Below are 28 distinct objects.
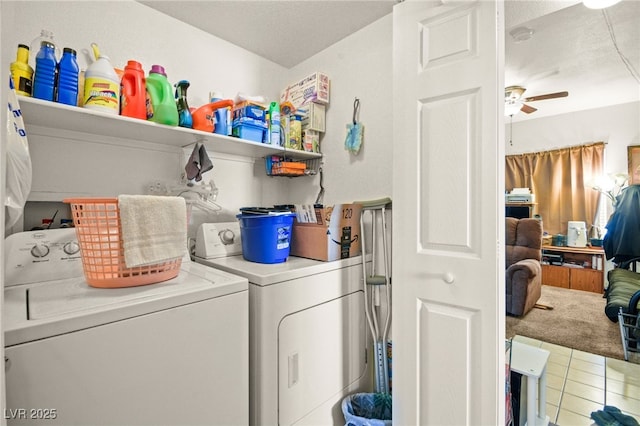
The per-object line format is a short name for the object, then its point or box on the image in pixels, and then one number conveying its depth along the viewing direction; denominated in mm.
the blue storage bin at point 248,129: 1805
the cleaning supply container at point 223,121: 1717
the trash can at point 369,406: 1593
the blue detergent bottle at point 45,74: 1220
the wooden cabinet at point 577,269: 4578
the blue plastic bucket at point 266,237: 1573
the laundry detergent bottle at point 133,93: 1411
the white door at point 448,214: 1208
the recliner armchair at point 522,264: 3580
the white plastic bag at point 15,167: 896
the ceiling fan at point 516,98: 3426
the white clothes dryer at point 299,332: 1293
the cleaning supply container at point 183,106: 1586
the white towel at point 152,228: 1030
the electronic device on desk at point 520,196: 5031
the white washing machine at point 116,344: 783
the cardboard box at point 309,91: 2061
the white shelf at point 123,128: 1242
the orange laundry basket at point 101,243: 1032
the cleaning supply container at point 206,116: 1641
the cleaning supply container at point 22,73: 1182
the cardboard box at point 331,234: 1638
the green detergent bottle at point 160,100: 1461
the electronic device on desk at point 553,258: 4949
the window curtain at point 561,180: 4707
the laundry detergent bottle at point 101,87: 1295
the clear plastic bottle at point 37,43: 1286
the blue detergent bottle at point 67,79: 1257
